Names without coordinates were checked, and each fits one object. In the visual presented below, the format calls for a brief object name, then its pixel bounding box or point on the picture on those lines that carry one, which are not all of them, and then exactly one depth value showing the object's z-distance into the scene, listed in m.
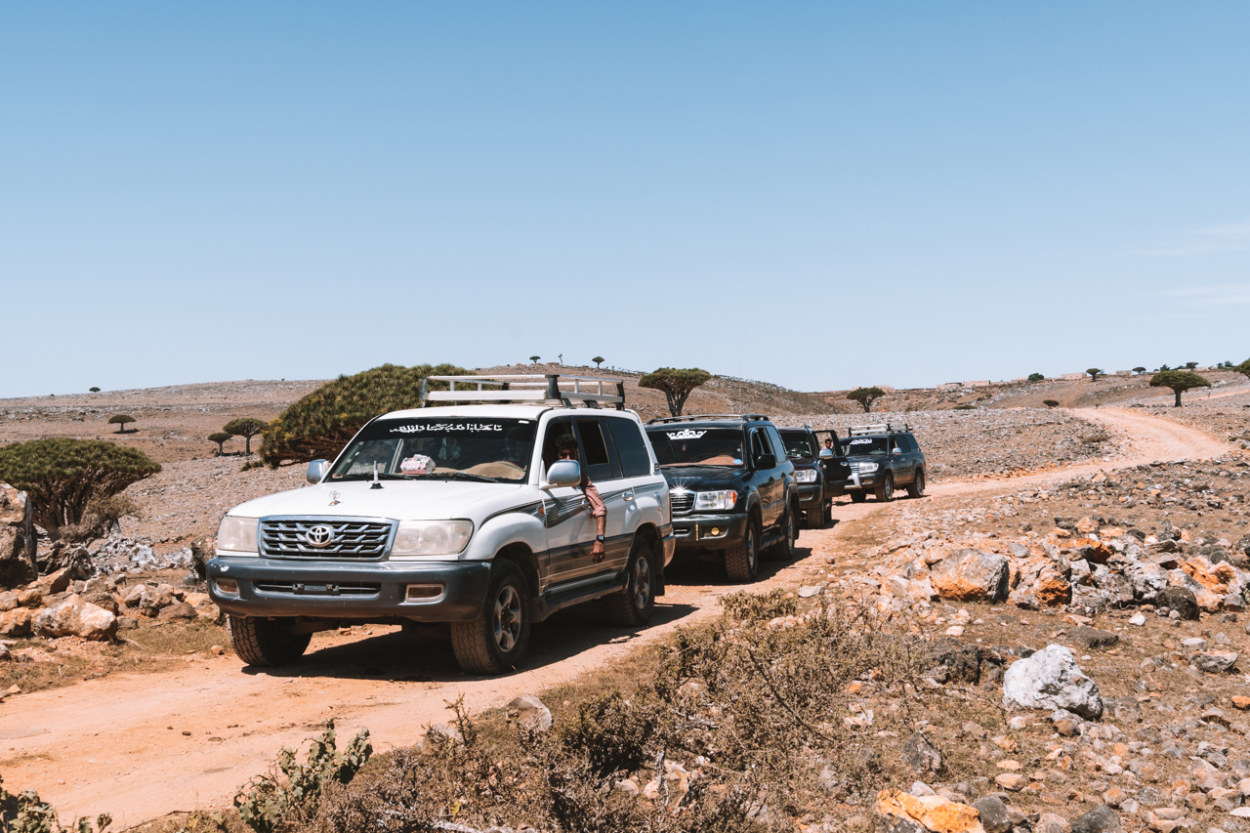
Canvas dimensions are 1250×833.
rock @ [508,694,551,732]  5.86
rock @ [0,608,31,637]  8.51
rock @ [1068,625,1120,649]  8.05
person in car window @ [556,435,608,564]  8.95
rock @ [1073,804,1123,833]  4.65
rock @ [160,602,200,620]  9.76
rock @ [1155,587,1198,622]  9.10
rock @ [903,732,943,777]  5.33
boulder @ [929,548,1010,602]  9.66
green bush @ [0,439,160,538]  24.89
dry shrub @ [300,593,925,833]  4.33
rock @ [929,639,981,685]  7.10
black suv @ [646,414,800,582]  12.52
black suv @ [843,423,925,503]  24.92
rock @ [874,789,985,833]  4.52
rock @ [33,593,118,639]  8.61
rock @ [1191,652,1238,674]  7.37
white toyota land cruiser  7.11
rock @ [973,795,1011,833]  4.65
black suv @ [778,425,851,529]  18.92
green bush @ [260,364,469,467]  26.54
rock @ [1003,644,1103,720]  6.22
